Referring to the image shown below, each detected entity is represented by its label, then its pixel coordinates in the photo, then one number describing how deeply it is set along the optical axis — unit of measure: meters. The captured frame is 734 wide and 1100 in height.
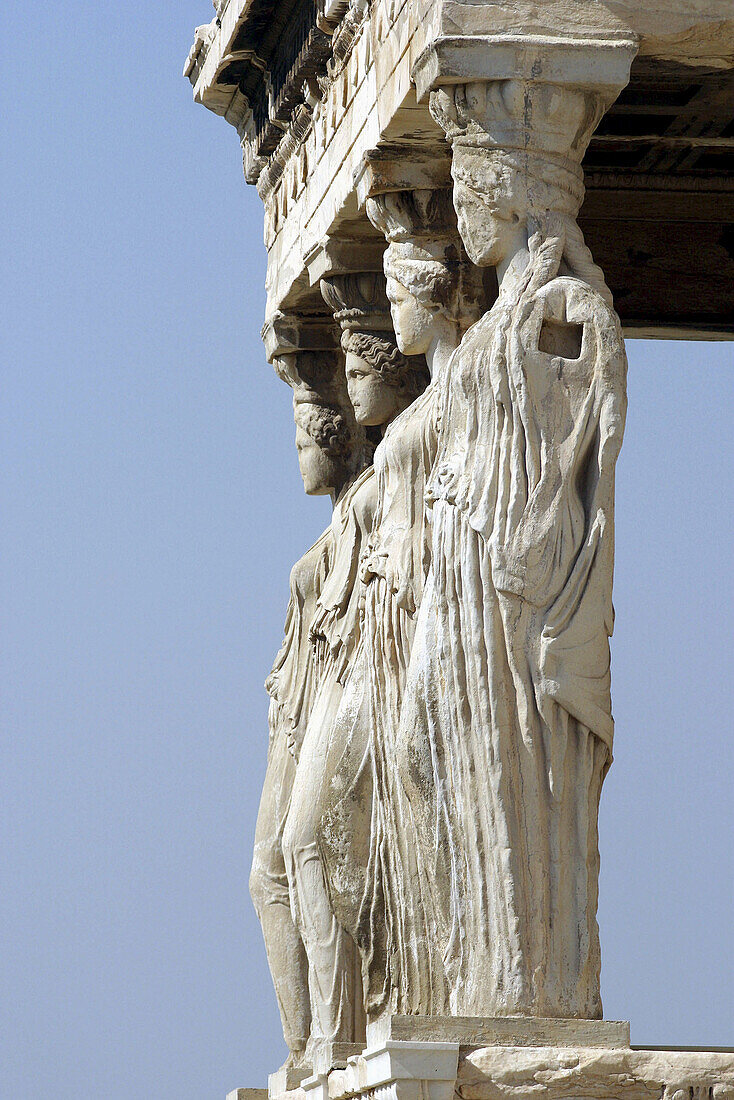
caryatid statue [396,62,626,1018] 15.64
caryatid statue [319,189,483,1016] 18.33
